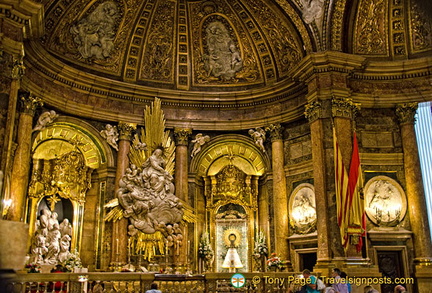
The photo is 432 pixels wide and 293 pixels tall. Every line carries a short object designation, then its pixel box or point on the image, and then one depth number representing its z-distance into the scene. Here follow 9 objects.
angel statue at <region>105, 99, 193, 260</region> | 16.38
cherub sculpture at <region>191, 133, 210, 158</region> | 19.77
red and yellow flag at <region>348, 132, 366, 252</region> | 14.93
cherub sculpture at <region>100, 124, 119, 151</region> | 18.56
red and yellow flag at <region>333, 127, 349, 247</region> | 14.84
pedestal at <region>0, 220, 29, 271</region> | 3.19
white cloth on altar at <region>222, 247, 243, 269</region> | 18.78
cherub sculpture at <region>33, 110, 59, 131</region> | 16.56
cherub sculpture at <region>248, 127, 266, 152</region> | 19.39
